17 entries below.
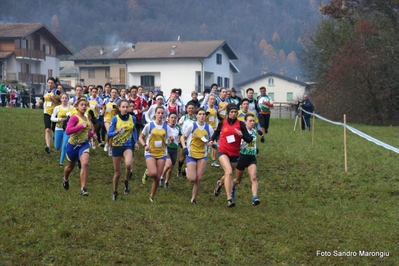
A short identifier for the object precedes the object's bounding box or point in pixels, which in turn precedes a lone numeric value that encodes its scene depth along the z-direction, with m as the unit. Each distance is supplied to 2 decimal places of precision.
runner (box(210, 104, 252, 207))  11.98
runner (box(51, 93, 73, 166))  15.28
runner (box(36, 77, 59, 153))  16.88
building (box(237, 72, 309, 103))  89.12
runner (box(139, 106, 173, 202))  12.12
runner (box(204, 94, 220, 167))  17.12
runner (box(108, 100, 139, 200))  12.20
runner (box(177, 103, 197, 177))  14.01
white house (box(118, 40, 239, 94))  74.69
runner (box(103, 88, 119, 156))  17.44
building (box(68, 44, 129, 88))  84.25
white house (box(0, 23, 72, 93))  69.88
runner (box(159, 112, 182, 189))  12.67
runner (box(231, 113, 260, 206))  12.30
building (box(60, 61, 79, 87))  95.99
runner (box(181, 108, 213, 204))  12.30
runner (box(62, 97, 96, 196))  11.97
